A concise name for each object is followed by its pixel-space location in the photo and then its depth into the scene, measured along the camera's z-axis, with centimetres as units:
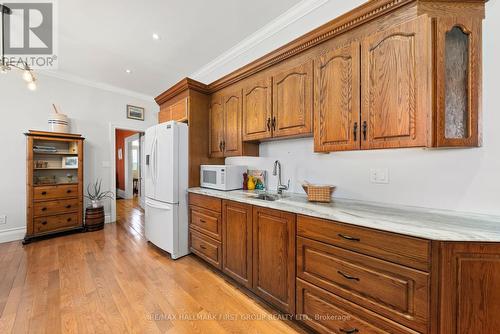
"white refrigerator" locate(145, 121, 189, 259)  256
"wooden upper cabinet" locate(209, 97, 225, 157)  270
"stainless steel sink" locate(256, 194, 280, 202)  205
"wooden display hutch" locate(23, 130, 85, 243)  310
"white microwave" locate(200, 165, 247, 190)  245
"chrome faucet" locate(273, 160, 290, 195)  223
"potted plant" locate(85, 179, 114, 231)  364
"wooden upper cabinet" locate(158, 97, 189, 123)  276
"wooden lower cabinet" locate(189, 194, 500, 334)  96
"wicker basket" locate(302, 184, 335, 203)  177
